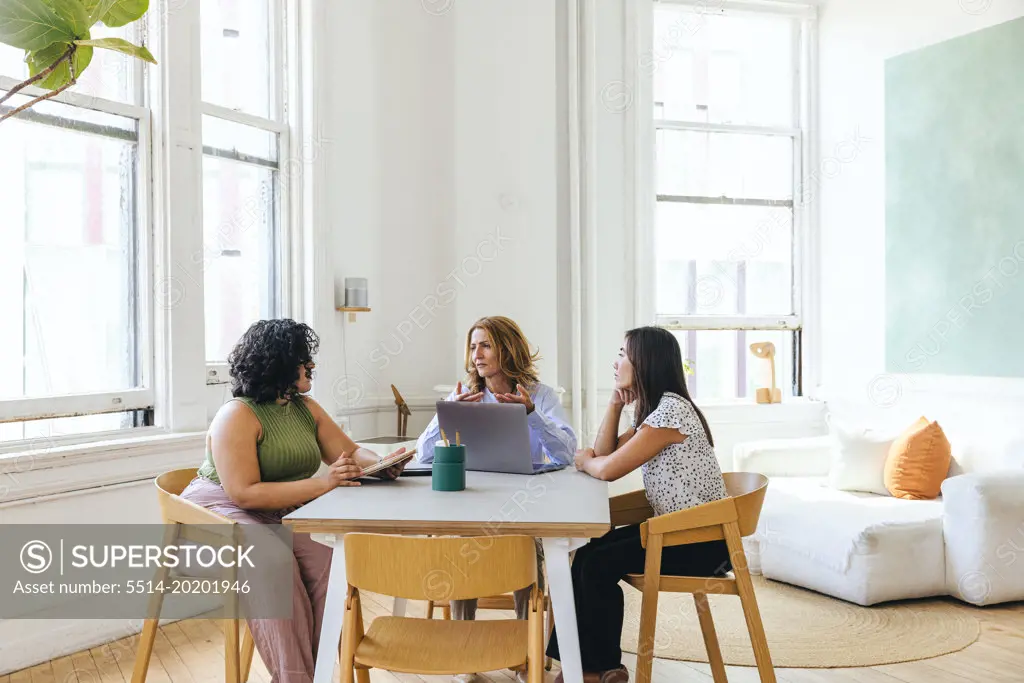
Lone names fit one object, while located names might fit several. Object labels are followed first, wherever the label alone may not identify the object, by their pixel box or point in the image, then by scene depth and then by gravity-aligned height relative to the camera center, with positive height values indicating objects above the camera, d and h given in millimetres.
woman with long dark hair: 2682 -528
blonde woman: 3045 -256
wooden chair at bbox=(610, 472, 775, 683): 2439 -654
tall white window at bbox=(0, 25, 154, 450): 3242 +240
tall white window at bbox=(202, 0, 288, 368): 4055 +703
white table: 2041 -469
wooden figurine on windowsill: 5520 -461
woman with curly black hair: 2416 -416
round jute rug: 3230 -1220
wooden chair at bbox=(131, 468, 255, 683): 2361 -596
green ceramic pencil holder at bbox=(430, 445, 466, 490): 2422 -408
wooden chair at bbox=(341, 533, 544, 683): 1854 -577
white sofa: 3711 -957
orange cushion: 4211 -701
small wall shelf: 4551 +39
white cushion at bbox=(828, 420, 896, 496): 4402 -718
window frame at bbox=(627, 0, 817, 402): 5316 +940
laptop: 2654 -346
